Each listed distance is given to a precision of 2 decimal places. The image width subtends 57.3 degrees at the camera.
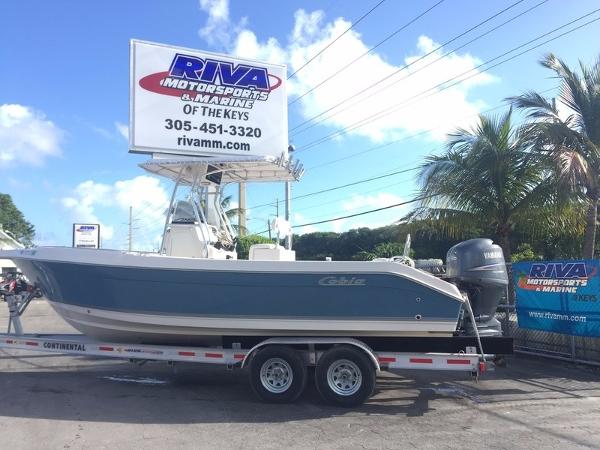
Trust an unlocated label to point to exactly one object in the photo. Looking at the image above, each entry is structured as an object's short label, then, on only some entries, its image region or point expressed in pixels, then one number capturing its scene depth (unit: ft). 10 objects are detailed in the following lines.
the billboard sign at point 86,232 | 153.75
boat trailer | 23.12
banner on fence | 29.22
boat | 22.94
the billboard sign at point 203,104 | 30.99
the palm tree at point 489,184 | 39.96
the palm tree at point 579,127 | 37.35
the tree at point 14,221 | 240.94
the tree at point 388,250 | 74.74
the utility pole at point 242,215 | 55.29
